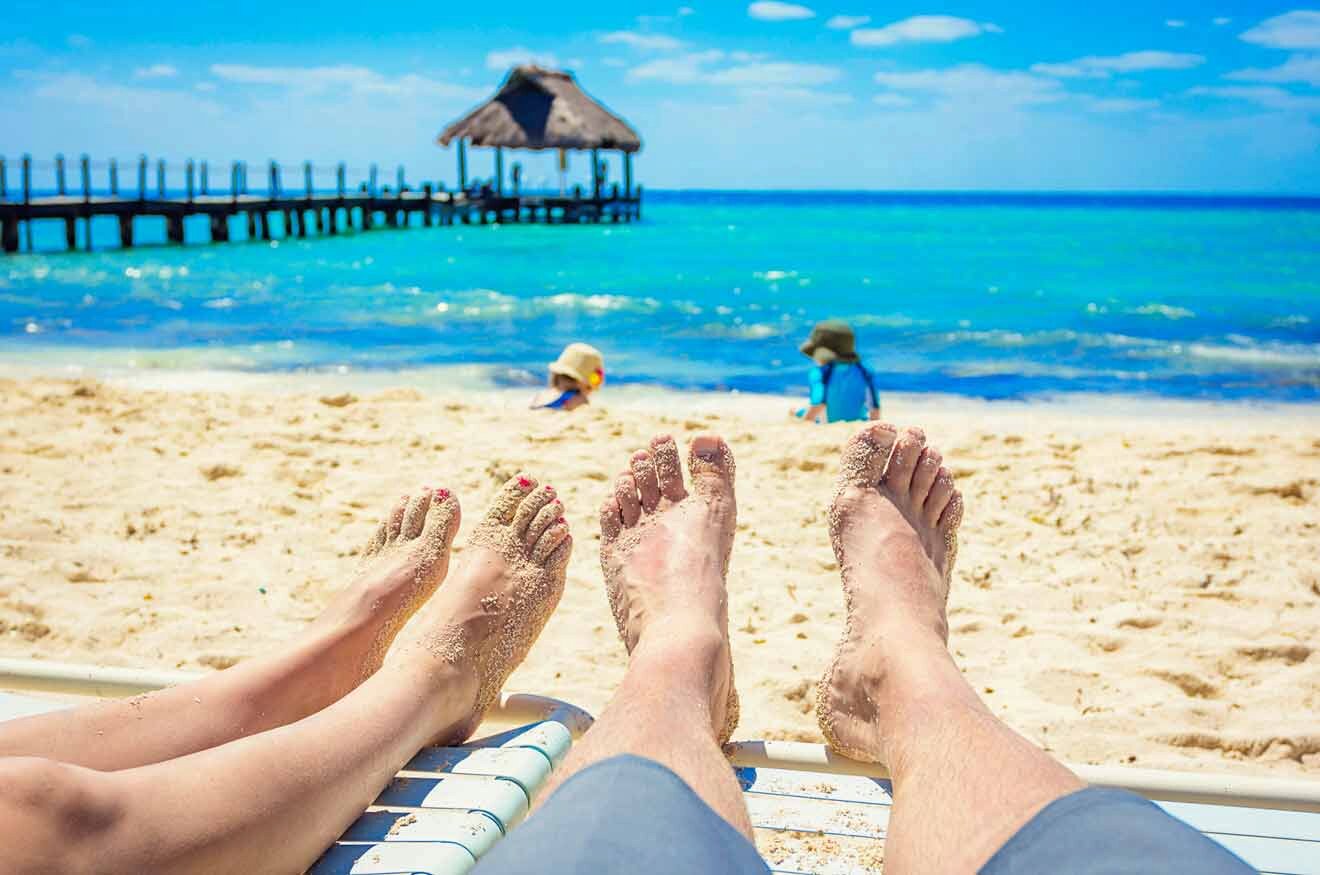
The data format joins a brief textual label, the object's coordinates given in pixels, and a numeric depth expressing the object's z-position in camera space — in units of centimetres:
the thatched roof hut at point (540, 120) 2689
